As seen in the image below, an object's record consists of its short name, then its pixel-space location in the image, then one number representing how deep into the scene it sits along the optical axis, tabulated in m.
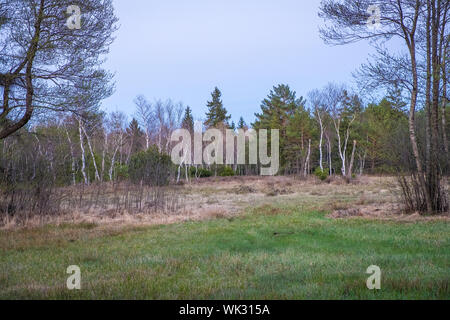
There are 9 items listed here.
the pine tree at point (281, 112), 44.00
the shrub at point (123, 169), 26.86
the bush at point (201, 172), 40.78
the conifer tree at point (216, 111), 58.22
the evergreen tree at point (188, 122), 47.36
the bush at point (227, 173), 38.34
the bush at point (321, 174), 29.89
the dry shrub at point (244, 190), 22.32
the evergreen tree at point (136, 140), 43.61
